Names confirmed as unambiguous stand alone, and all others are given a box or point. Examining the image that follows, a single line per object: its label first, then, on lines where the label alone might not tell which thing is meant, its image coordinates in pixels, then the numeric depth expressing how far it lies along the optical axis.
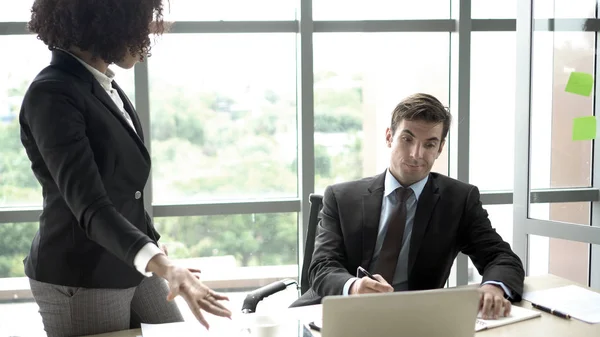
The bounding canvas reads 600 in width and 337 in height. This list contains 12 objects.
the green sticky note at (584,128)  3.30
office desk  1.65
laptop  1.28
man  2.26
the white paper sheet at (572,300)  1.84
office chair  2.31
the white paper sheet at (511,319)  1.72
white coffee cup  1.42
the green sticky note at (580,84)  3.33
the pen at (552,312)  1.82
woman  1.43
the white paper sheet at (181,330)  1.56
